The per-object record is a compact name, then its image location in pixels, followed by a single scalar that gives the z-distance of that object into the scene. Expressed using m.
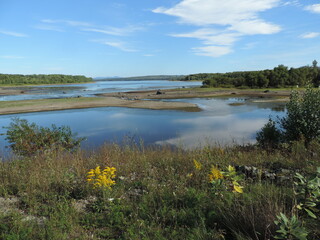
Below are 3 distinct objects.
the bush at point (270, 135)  11.31
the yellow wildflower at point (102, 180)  4.80
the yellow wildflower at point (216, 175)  4.59
